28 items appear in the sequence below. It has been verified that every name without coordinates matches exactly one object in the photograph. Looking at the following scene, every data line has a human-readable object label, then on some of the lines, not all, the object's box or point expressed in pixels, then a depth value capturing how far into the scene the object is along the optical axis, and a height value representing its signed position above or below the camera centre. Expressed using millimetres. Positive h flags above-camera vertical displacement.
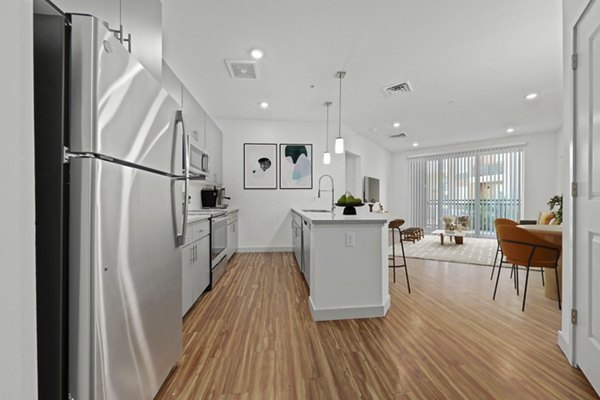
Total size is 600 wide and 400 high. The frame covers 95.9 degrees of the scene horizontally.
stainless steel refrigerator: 934 -48
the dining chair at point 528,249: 2807 -539
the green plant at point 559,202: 3552 -97
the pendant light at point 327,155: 4805 +770
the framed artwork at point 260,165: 5801 +708
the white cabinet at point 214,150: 4670 +899
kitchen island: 2547 -660
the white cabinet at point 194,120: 3549 +1116
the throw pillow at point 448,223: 7305 -666
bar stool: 3404 -319
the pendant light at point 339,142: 3668 +766
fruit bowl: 2978 -108
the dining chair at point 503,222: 3904 -341
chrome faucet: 5755 +433
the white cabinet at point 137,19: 1285 +1053
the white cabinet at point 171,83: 2855 +1298
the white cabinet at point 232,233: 4688 -658
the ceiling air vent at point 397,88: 4055 +1714
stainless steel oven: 3395 -659
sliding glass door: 7543 +358
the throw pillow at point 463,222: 7680 -665
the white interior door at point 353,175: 7160 +639
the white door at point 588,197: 1556 +13
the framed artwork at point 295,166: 5867 +702
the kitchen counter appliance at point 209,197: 4660 +16
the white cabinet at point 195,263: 2523 -676
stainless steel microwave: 3639 +540
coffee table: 6752 -906
